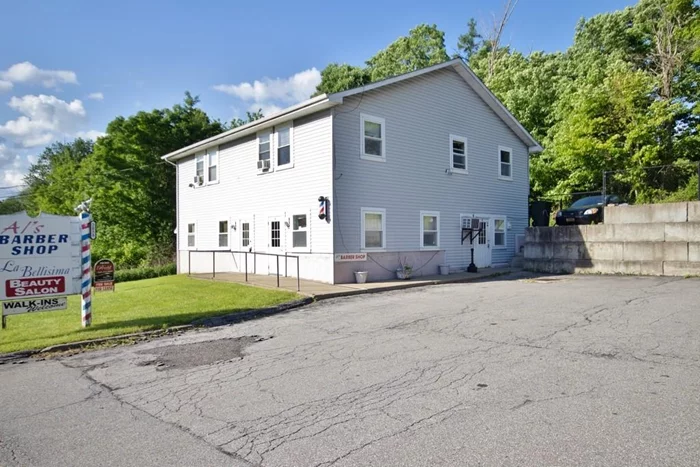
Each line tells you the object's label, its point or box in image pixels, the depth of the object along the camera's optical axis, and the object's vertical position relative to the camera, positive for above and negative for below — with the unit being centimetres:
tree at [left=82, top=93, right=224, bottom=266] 3456 +469
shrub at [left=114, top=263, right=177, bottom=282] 2688 -142
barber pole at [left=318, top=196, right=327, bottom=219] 1564 +126
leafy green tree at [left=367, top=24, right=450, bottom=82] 4609 +1912
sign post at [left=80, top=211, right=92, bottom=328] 943 -37
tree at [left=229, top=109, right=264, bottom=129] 4325 +1198
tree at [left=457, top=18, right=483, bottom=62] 5150 +2222
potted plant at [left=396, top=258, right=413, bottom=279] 1678 -96
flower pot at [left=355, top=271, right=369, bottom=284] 1560 -104
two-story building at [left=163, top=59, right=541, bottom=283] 1600 +249
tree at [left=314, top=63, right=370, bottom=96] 4400 +1592
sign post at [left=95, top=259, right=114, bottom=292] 1020 -59
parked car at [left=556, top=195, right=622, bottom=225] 1872 +121
